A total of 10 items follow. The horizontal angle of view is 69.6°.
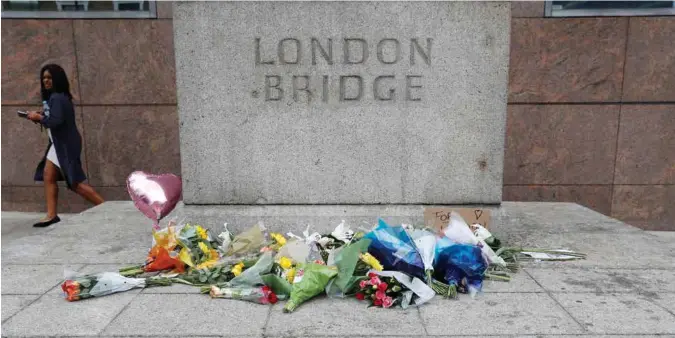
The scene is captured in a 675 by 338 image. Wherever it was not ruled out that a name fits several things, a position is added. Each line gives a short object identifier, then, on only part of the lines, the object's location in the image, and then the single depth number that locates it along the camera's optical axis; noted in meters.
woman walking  5.03
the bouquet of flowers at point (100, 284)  2.90
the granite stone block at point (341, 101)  3.80
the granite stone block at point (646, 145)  5.95
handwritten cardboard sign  3.86
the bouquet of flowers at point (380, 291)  2.81
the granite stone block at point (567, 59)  5.88
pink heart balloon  3.77
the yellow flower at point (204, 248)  3.47
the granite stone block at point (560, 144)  6.00
